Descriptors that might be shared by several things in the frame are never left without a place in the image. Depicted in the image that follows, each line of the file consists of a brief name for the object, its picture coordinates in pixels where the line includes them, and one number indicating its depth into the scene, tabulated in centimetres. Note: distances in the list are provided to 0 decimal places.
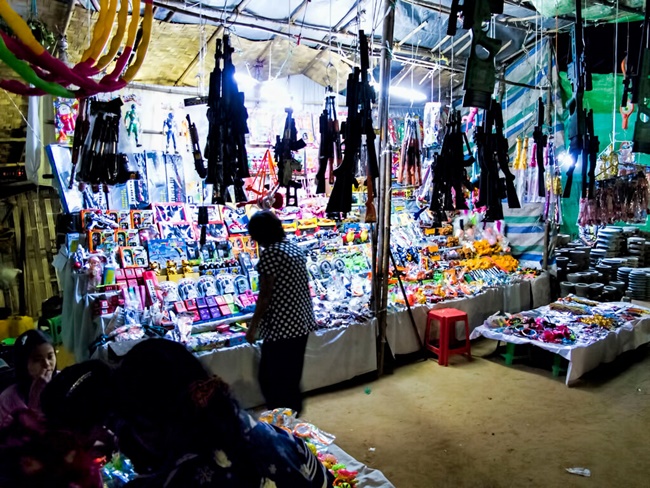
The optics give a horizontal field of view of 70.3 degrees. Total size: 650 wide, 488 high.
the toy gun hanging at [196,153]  412
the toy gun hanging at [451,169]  446
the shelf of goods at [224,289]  412
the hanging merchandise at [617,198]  558
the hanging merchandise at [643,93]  307
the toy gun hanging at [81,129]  382
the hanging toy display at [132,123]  537
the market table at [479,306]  521
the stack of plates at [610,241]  984
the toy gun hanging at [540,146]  470
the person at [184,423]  118
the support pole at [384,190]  450
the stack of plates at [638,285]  855
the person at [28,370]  211
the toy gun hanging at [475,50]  271
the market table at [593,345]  454
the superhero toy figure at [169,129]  566
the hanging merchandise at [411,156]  582
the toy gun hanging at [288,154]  438
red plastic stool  515
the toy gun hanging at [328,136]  436
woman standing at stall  331
